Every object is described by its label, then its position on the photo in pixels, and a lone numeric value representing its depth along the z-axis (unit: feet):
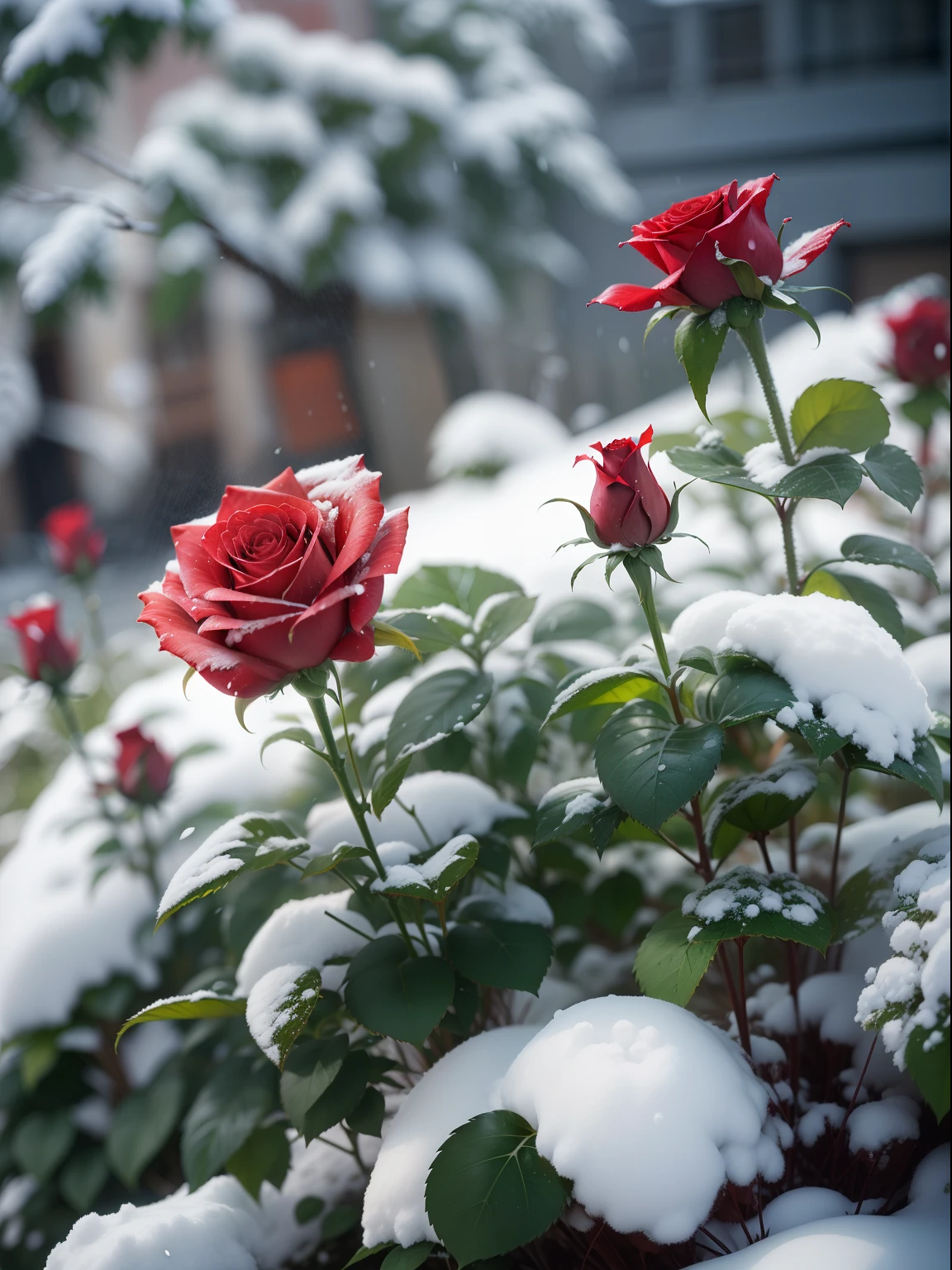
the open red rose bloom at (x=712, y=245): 1.44
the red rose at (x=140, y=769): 2.82
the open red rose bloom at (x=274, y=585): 1.27
